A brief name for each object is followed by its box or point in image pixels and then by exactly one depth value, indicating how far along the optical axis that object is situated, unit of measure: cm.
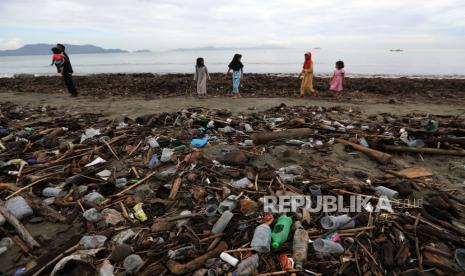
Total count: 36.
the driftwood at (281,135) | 525
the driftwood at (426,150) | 464
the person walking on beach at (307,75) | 1184
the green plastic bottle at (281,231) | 278
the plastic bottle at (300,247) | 259
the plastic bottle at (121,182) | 394
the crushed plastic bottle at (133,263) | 256
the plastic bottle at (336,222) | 299
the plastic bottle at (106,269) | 250
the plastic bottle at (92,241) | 283
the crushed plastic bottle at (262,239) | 273
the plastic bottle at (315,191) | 353
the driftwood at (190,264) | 252
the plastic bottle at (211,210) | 326
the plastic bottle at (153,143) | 509
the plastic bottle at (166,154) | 455
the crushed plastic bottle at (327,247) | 269
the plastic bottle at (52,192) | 380
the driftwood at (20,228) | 286
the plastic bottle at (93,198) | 356
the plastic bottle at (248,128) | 594
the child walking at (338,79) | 1190
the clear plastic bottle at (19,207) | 330
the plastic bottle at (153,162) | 443
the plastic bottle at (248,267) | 249
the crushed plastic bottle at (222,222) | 300
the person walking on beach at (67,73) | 1107
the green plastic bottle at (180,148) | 491
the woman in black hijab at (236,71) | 1159
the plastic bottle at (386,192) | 346
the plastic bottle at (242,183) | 384
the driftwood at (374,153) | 450
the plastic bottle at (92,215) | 324
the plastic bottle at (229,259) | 261
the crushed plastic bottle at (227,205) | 332
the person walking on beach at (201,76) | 1166
